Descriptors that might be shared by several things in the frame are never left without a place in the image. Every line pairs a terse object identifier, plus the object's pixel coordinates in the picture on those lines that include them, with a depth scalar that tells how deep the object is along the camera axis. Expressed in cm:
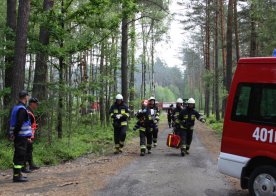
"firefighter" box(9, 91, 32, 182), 959
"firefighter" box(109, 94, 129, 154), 1472
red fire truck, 694
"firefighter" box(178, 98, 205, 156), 1413
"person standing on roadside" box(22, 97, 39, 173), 1077
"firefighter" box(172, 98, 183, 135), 1514
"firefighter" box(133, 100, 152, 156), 1476
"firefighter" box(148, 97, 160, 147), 1505
